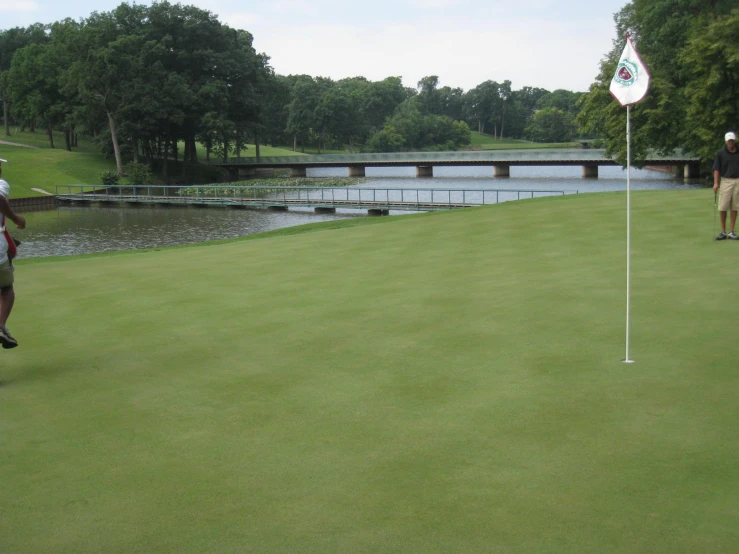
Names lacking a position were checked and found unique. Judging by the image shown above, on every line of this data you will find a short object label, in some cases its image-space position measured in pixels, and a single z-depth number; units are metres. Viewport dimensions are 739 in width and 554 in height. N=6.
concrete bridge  76.56
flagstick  7.11
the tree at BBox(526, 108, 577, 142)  177.88
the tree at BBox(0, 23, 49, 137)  125.88
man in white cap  14.18
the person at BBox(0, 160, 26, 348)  7.32
